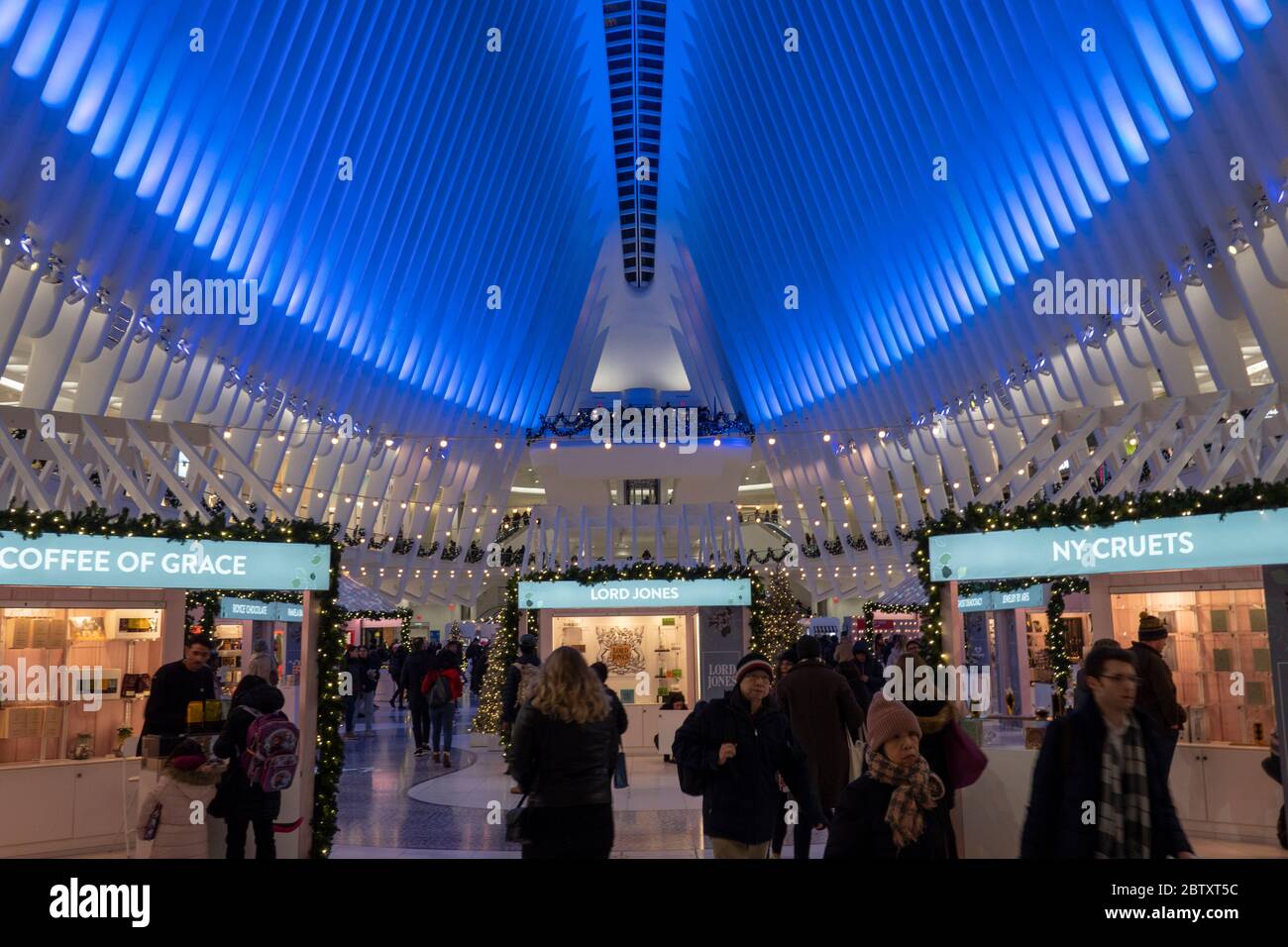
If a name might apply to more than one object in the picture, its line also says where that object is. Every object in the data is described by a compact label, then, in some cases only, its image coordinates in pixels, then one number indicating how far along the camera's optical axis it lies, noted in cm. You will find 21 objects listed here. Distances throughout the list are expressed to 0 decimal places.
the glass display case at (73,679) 856
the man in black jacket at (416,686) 1561
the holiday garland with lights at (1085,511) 776
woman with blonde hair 447
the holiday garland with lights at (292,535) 783
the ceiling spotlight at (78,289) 1504
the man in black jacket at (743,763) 504
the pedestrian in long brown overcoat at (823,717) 705
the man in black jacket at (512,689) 1129
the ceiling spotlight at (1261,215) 1348
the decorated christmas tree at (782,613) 2178
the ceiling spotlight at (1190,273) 1551
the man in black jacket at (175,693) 775
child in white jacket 645
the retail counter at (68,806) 810
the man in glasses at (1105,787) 348
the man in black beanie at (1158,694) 702
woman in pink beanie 351
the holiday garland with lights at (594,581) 1576
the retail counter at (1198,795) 733
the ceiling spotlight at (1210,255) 1502
